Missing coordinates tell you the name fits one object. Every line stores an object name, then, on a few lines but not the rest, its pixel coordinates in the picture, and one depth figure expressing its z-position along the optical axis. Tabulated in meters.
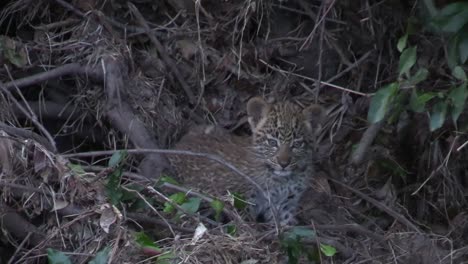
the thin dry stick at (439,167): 14.13
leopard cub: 14.72
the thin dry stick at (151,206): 11.72
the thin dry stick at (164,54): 15.66
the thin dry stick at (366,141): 14.99
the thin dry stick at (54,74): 14.48
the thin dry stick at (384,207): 13.75
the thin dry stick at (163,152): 12.19
